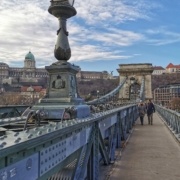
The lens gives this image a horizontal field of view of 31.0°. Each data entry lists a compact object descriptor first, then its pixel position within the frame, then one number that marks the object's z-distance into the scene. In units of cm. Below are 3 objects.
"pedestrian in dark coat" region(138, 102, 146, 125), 2005
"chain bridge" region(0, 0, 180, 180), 230
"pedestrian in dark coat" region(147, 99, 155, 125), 1992
